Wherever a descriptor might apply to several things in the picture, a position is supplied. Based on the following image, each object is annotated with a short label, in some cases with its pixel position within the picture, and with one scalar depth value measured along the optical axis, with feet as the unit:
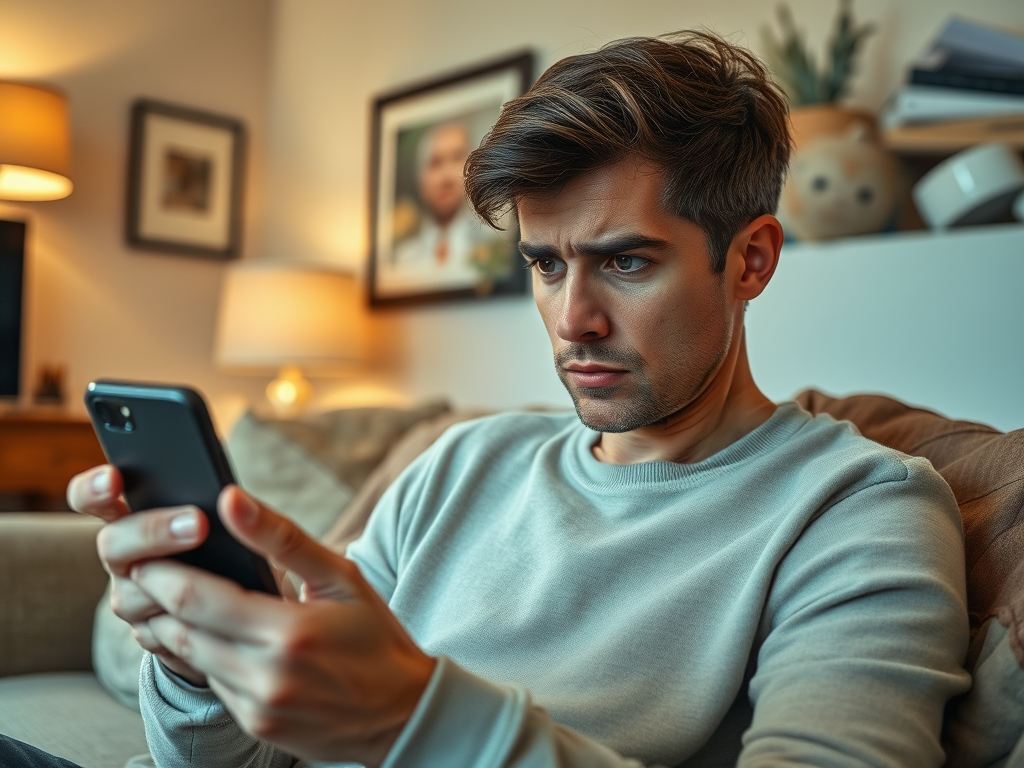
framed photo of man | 9.46
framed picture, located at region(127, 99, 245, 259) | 11.47
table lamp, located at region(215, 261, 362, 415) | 10.07
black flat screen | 10.30
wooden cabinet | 9.30
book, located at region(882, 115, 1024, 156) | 5.72
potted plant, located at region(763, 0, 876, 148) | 6.43
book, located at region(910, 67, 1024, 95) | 5.65
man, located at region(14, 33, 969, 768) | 2.02
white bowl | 5.57
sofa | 2.65
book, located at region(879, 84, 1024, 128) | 5.68
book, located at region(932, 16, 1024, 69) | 5.62
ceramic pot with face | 6.05
